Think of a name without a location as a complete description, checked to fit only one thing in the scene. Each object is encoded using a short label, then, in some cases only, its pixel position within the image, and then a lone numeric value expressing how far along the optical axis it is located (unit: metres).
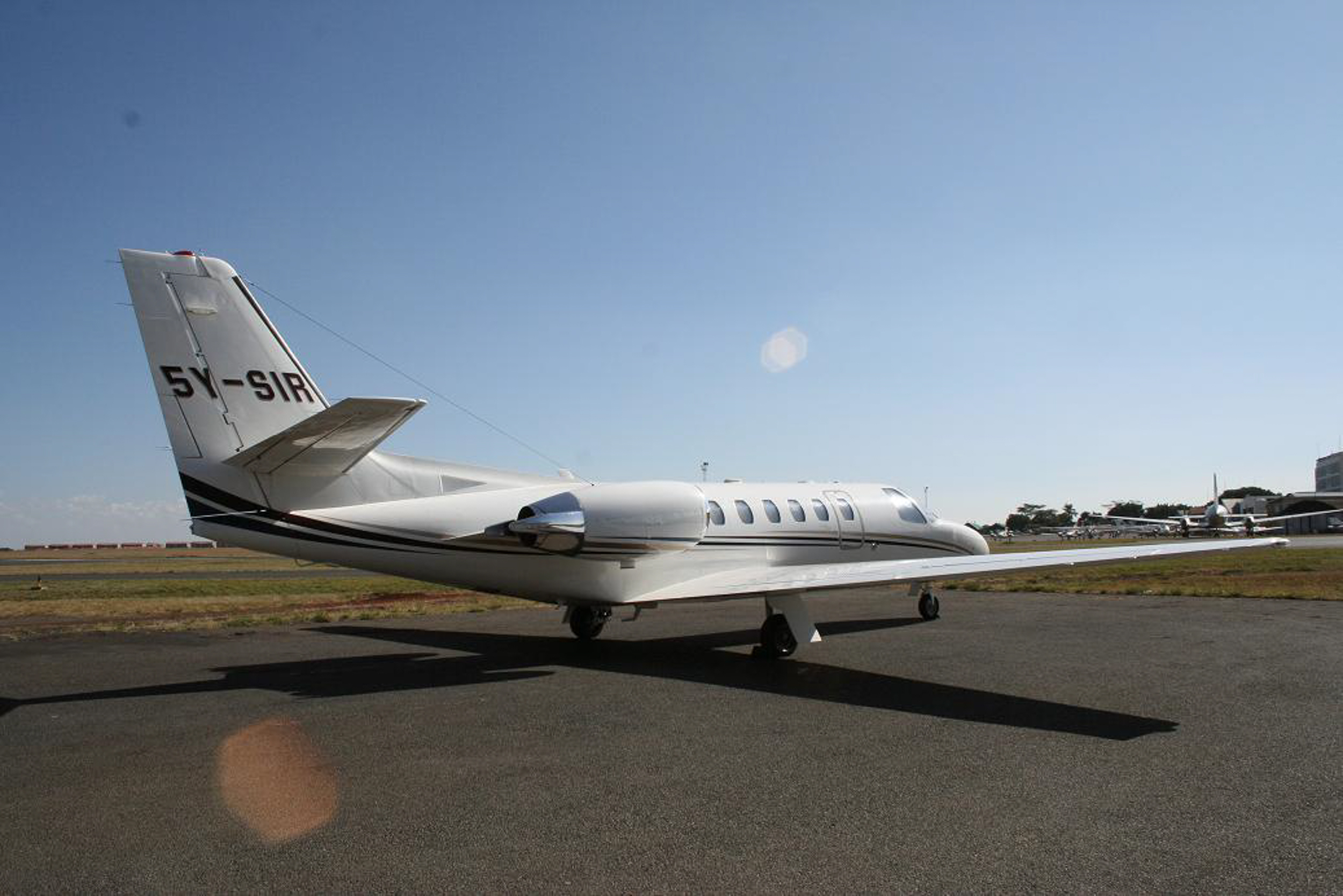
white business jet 11.47
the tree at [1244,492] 150.16
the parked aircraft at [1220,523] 71.00
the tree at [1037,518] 163.62
